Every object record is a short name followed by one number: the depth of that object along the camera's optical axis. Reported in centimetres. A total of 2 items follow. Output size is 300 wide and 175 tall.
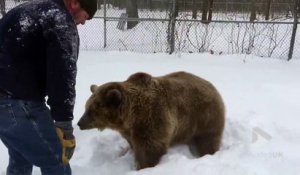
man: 269
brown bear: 392
